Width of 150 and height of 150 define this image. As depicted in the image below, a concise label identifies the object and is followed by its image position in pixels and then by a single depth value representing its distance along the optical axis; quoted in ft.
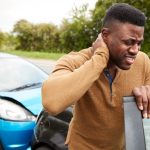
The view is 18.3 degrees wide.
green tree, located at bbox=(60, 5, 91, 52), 86.57
